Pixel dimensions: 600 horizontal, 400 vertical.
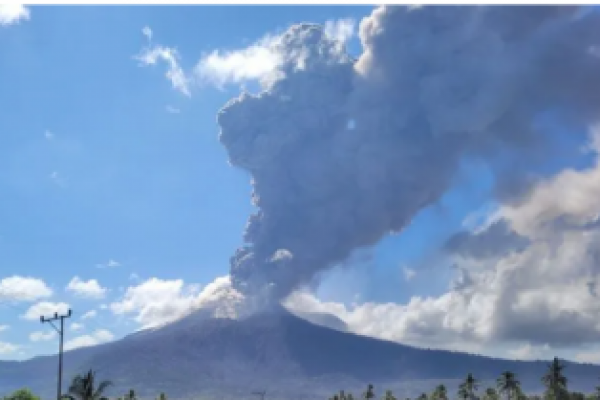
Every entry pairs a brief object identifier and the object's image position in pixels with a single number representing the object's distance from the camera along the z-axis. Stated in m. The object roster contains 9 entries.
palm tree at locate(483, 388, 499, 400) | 158.75
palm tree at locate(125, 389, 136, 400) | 154.15
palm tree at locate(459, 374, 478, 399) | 154.12
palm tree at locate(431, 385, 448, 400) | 166.23
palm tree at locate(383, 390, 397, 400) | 171.38
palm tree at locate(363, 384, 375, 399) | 183.00
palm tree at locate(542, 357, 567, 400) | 134.25
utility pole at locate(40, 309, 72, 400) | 69.34
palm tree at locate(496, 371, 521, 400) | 142.50
